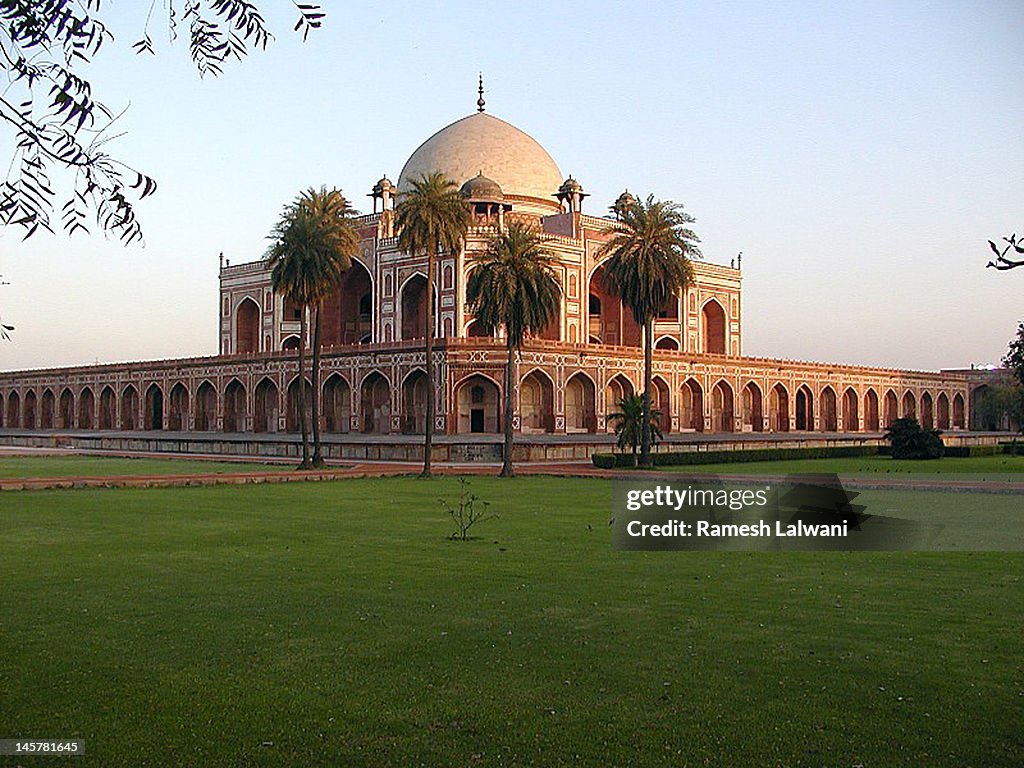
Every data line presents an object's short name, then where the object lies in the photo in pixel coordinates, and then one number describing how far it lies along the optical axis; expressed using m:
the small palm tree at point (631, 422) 37.06
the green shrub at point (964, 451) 44.34
